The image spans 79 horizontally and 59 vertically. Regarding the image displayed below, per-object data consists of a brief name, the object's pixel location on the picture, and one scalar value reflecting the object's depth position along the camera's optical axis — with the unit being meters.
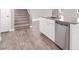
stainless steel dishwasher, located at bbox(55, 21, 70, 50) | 1.35
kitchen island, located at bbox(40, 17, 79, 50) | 1.32
